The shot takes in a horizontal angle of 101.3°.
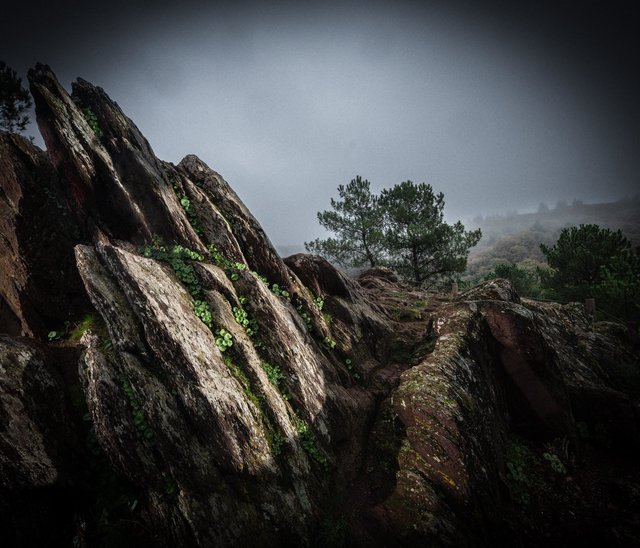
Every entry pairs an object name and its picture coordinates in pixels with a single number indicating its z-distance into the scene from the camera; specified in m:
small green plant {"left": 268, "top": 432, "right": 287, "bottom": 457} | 5.30
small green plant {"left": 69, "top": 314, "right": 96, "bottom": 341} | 6.39
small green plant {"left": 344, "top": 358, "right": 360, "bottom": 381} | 8.28
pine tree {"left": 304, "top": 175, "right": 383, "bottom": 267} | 21.95
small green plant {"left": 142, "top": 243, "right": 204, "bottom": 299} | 6.56
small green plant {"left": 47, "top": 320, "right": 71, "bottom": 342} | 6.42
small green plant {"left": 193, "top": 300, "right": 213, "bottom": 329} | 6.07
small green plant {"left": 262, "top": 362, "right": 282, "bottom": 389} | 6.26
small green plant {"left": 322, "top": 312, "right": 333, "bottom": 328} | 9.24
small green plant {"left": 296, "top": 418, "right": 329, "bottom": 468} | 5.77
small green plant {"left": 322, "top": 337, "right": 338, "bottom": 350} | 8.45
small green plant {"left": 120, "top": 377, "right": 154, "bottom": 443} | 4.61
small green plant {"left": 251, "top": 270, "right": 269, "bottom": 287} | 8.30
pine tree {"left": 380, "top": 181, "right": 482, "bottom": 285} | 19.78
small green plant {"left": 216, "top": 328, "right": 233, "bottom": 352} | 5.90
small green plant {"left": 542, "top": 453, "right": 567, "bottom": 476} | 6.75
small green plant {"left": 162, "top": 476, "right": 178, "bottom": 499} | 4.38
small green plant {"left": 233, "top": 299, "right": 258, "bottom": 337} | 6.73
